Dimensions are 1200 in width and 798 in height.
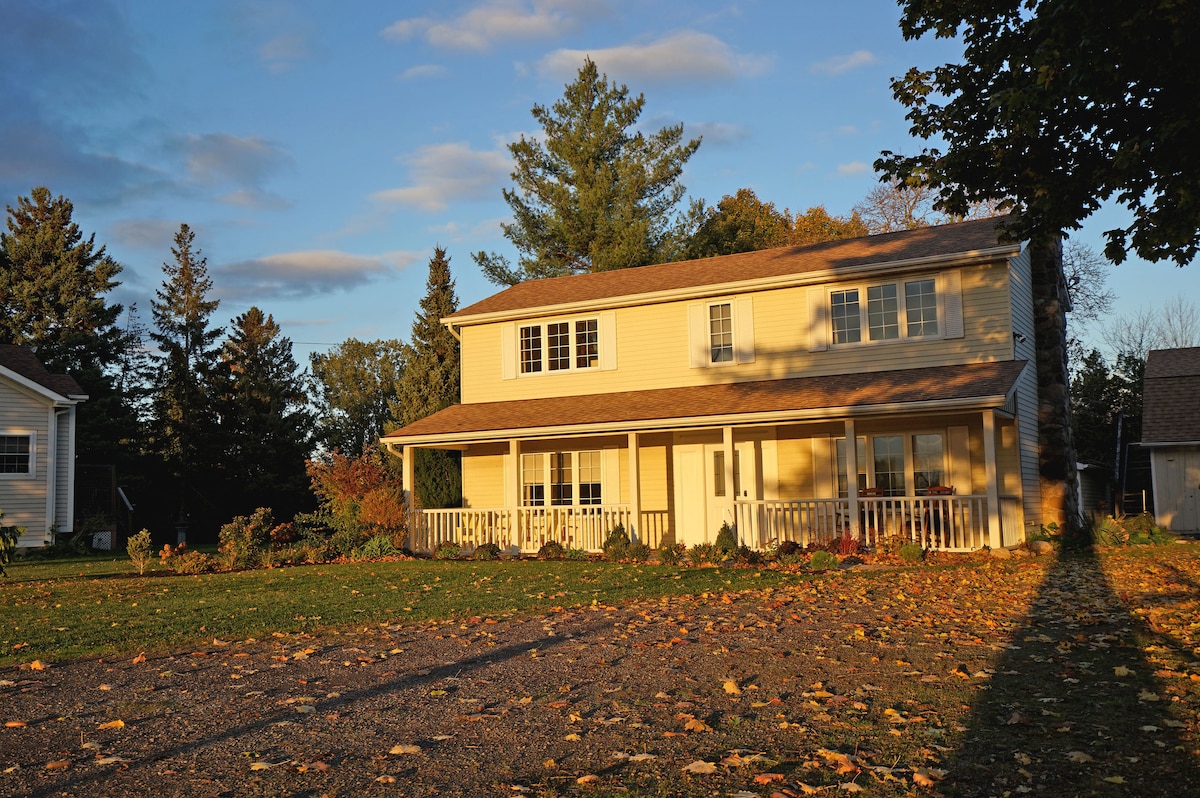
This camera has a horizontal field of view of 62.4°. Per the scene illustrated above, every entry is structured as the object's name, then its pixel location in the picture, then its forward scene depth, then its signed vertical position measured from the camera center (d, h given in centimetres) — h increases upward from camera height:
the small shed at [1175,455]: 2533 +55
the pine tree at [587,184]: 3672 +1144
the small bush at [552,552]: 1948 -122
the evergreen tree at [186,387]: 3788 +444
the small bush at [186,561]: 1814 -116
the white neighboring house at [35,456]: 2616 +124
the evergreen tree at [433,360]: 3281 +447
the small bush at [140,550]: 1789 -93
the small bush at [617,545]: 1848 -105
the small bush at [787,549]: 1705 -111
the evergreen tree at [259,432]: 3938 +267
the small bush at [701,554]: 1705 -116
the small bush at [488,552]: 1997 -121
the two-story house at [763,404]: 1825 +158
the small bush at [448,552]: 2034 -122
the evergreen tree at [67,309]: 3609 +723
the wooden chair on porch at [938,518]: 1723 -65
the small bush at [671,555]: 1731 -118
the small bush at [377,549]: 2081 -117
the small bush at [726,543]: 1709 -98
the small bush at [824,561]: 1540 -120
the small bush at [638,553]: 1820 -119
